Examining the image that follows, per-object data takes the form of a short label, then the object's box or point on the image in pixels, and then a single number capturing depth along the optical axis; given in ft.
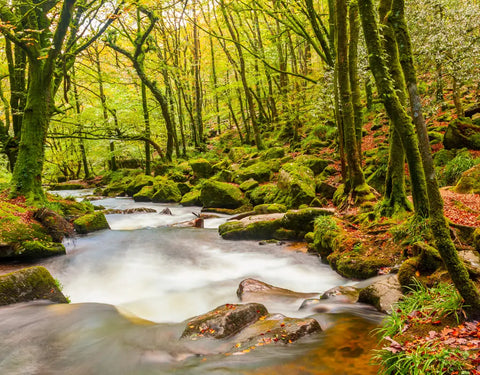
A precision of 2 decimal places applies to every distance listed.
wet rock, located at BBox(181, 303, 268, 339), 12.96
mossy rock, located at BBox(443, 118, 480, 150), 34.78
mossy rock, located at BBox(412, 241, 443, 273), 14.32
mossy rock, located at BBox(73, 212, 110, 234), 33.24
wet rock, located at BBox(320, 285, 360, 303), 15.85
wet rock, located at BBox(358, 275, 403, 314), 13.57
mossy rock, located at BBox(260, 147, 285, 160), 57.21
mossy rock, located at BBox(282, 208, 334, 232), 28.35
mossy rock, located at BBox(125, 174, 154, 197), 64.90
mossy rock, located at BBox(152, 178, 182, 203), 56.98
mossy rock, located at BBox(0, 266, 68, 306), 14.89
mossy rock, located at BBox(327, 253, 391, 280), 18.58
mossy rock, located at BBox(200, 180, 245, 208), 43.60
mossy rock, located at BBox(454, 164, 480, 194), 24.77
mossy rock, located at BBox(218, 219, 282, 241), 30.55
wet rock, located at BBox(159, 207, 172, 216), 45.70
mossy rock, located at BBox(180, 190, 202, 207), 52.24
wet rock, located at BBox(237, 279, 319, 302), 18.48
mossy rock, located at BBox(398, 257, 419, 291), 14.08
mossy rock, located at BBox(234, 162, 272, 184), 49.11
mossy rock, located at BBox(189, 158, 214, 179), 61.77
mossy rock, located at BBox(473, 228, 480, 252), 15.13
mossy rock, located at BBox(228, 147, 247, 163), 68.54
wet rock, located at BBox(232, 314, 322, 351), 11.70
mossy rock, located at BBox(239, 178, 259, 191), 46.11
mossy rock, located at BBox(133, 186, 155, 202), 59.26
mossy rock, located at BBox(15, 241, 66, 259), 22.30
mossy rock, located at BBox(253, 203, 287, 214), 34.65
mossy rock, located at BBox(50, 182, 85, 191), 83.57
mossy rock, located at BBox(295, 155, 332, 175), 44.80
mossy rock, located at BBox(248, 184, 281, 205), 40.17
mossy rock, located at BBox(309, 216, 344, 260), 22.93
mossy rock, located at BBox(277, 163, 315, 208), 35.99
